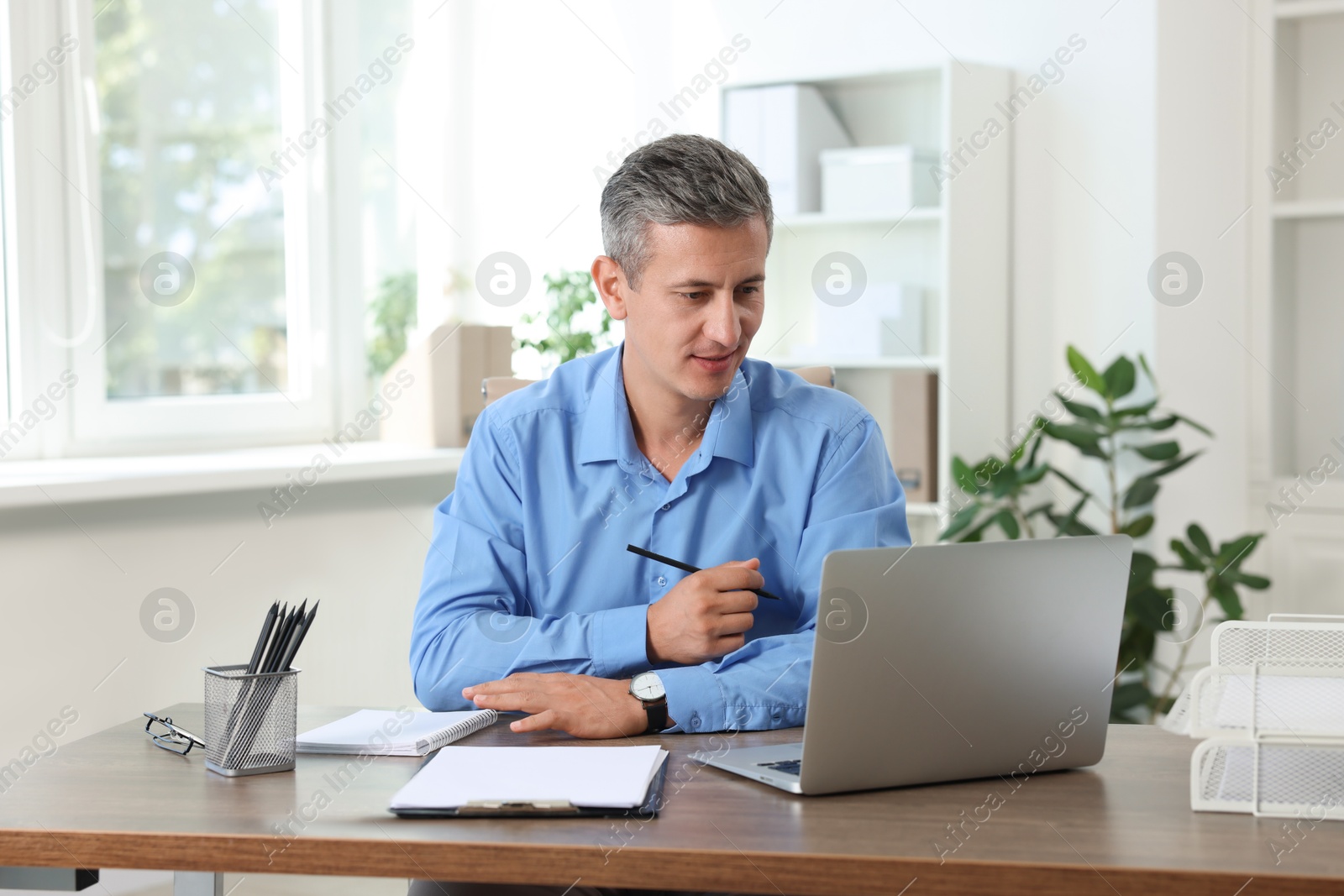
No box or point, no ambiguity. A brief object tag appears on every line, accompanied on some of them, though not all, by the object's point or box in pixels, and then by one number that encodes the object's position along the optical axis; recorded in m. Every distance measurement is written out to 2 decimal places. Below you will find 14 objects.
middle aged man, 1.54
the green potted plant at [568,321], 3.39
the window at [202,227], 2.78
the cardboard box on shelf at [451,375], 3.15
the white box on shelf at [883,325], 3.45
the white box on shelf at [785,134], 3.50
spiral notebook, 1.28
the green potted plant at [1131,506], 3.00
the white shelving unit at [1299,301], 3.18
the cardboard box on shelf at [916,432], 3.38
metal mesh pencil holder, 1.20
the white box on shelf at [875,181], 3.38
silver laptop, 1.07
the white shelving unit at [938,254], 3.33
